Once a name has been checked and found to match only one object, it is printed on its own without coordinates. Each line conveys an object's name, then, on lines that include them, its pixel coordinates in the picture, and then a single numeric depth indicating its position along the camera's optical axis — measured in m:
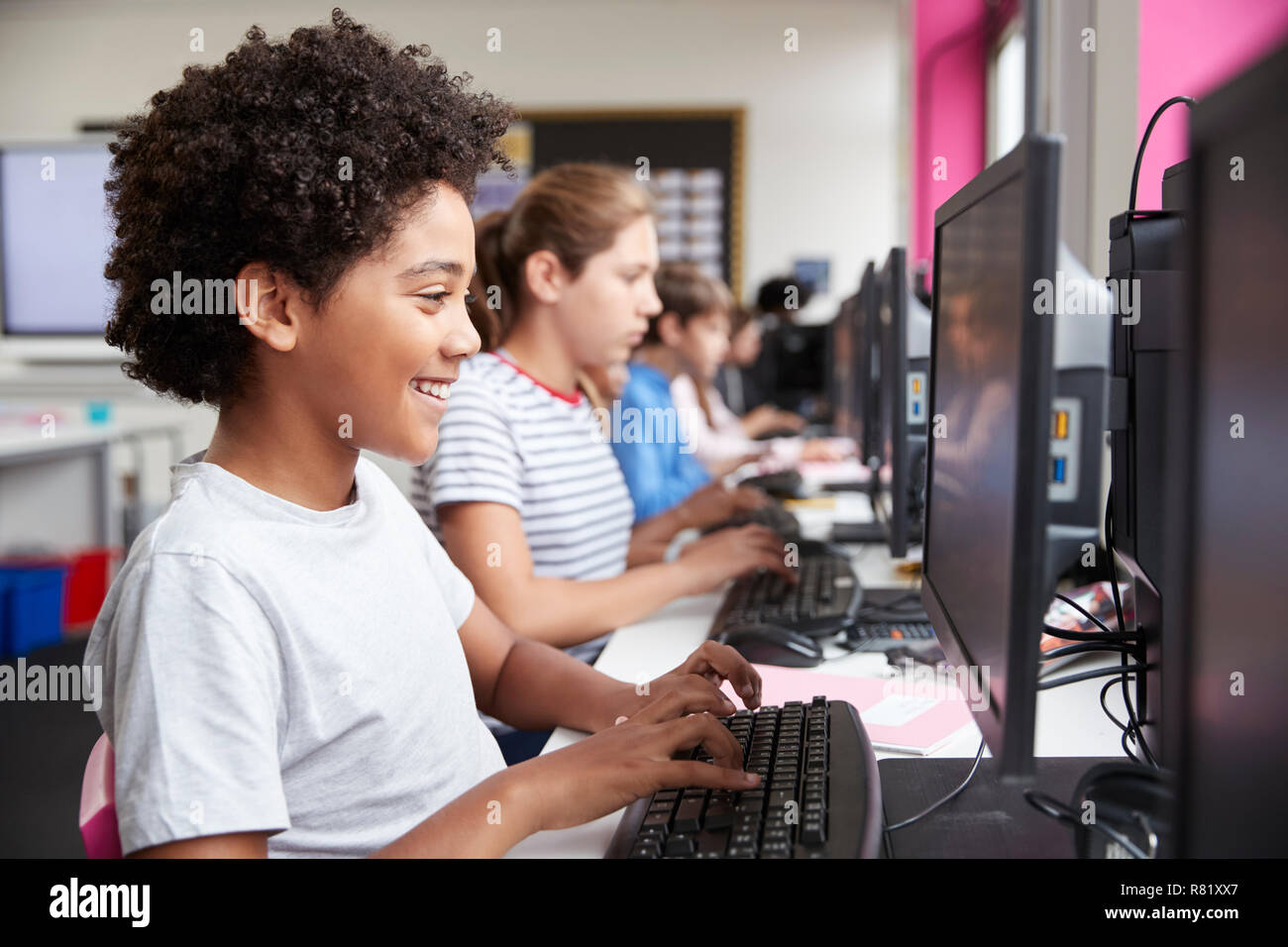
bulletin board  6.45
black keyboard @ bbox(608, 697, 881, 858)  0.67
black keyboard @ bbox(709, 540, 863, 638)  1.34
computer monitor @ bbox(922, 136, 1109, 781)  0.58
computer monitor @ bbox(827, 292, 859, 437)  2.45
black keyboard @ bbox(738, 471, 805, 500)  2.88
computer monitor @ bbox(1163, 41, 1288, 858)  0.48
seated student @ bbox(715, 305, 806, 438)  5.00
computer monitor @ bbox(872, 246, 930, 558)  1.46
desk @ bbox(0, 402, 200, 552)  3.65
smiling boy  0.70
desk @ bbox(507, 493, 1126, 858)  0.79
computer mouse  1.21
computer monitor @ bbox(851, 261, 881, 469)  1.85
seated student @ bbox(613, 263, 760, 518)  2.36
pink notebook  0.96
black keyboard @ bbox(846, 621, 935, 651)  1.29
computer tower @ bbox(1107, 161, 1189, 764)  0.85
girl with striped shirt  1.37
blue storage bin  3.25
